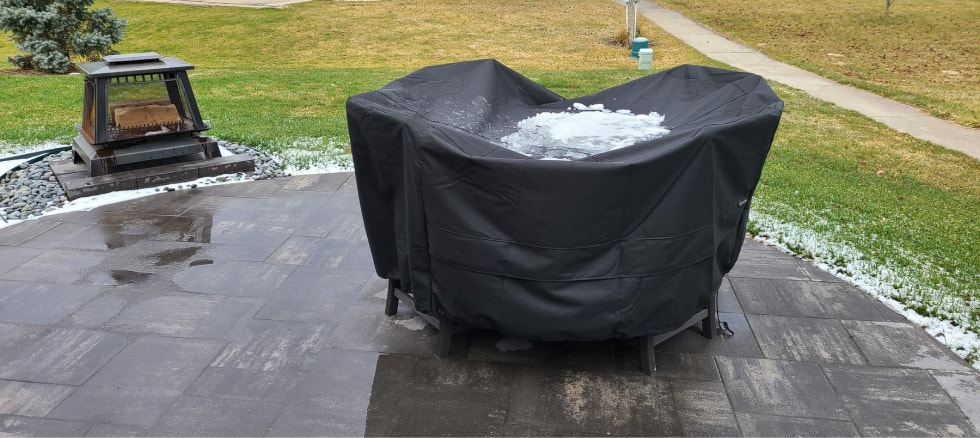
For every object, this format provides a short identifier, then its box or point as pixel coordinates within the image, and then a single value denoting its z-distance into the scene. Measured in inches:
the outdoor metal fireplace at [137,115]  238.7
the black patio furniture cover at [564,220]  110.6
